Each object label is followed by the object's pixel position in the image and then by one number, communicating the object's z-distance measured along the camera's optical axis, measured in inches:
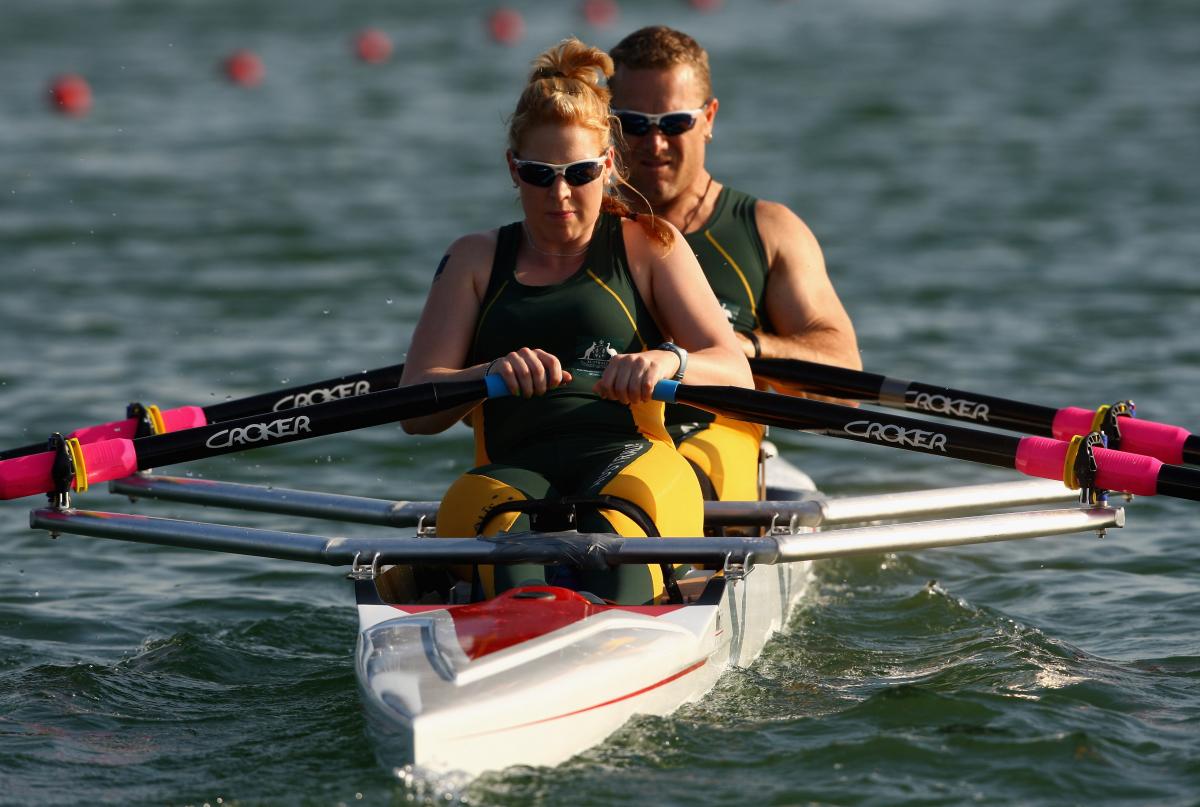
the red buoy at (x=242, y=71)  1641.2
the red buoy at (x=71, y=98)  1477.6
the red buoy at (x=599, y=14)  1936.5
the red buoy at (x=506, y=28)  1888.5
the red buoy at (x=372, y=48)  1784.0
